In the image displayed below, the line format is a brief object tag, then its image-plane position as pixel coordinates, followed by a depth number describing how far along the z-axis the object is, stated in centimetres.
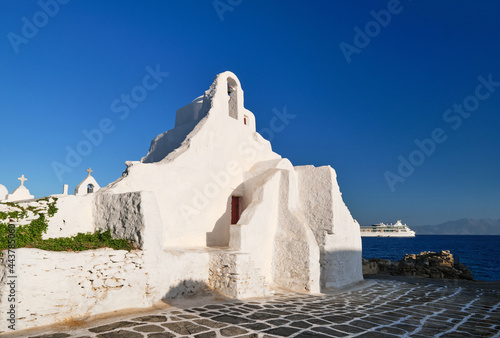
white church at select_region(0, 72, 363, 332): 575
